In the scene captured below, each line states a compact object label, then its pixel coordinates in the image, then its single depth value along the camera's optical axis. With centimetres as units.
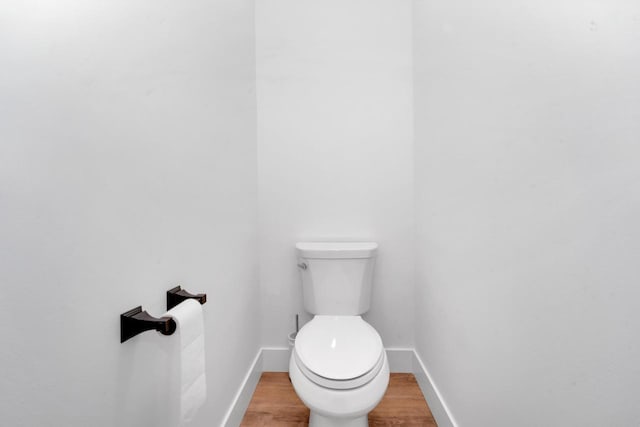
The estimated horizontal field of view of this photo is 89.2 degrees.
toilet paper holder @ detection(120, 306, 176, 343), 67
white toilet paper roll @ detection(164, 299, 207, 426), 71
